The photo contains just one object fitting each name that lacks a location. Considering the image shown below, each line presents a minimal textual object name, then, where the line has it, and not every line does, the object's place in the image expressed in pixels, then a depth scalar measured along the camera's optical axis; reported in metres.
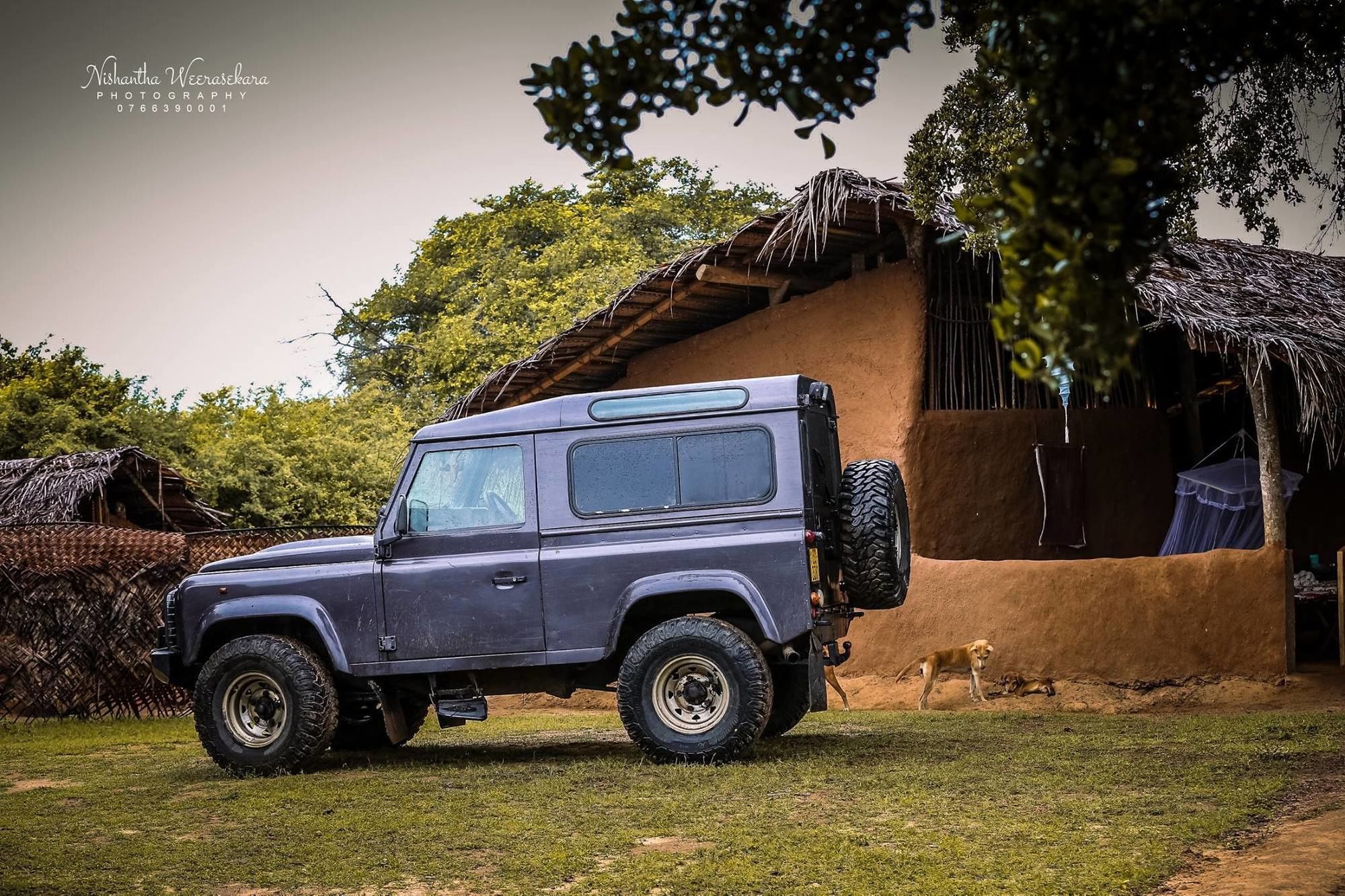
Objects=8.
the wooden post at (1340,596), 11.54
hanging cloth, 13.12
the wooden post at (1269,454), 11.20
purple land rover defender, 8.01
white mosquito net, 13.27
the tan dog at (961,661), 10.95
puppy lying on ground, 11.05
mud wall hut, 10.94
